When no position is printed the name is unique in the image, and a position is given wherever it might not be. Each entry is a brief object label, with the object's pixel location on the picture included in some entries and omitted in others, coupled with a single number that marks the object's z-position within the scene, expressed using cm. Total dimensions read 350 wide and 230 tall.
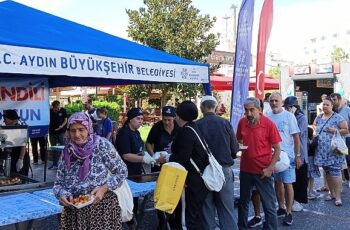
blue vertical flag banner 629
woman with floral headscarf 282
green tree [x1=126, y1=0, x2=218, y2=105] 1498
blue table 310
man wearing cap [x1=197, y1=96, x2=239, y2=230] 404
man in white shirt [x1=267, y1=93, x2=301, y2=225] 526
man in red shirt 446
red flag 688
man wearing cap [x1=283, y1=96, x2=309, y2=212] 567
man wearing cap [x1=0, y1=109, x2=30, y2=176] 533
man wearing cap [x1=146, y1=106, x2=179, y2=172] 499
